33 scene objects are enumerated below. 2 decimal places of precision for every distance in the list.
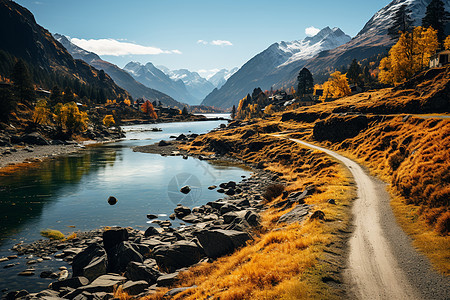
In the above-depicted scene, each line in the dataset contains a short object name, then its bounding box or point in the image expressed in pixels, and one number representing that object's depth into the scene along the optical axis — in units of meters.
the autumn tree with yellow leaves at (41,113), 106.88
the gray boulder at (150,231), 28.03
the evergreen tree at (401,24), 85.81
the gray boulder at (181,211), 35.50
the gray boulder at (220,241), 20.91
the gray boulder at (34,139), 90.71
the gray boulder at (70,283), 18.33
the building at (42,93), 183.75
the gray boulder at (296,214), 22.47
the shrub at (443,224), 15.32
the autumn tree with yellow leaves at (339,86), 118.50
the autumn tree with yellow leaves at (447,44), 86.25
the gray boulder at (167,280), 17.44
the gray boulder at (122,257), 21.05
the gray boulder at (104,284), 17.38
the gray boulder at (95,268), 19.66
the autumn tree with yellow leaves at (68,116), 111.66
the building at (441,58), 67.50
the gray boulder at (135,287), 17.09
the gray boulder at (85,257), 20.58
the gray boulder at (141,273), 18.62
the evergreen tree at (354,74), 139.00
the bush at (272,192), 38.66
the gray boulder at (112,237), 23.45
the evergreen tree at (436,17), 93.32
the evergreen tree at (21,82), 125.50
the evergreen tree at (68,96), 161.00
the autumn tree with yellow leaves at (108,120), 164.76
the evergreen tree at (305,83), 168.88
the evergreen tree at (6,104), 95.75
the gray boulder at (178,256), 20.81
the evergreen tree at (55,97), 143.11
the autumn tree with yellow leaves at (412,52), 81.06
